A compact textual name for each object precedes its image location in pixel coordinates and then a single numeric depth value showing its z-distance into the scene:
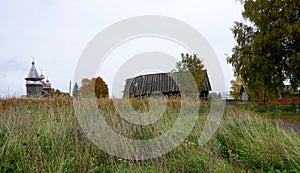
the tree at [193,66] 23.89
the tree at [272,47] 12.77
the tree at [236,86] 30.99
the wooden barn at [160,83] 24.31
